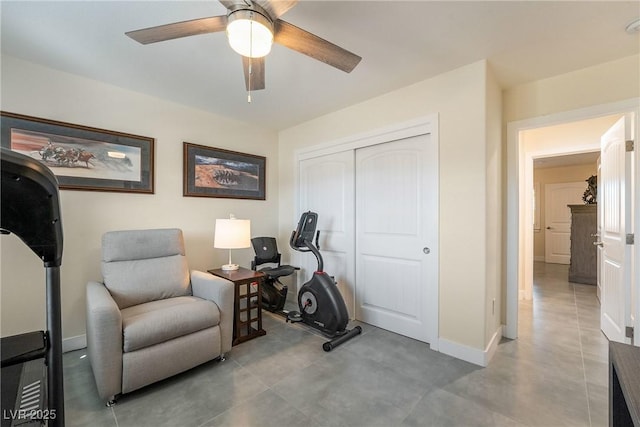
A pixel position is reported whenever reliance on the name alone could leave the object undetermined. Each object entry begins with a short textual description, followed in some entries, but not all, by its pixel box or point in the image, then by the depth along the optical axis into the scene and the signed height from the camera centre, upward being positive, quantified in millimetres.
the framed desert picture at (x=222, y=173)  3107 +503
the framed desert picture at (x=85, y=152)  2217 +557
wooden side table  2504 -815
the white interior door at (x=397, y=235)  2533 -202
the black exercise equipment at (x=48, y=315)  602 -282
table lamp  2688 -195
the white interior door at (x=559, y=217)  6461 -63
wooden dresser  4641 -530
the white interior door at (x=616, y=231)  2240 -146
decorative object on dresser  4852 +404
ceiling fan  1303 +937
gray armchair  1694 -711
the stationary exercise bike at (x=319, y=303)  2535 -847
